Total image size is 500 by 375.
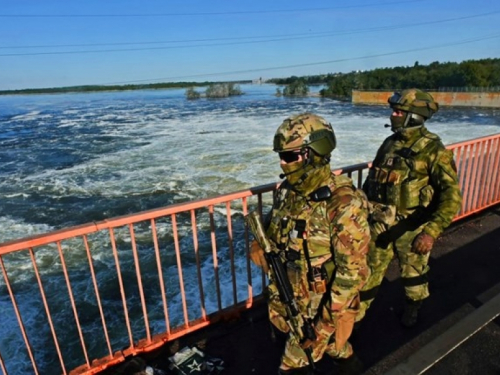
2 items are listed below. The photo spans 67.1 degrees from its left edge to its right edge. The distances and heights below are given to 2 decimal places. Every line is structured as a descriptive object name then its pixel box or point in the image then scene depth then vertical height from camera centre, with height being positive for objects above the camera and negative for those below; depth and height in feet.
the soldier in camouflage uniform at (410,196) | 8.87 -3.19
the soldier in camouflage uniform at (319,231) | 6.30 -2.70
